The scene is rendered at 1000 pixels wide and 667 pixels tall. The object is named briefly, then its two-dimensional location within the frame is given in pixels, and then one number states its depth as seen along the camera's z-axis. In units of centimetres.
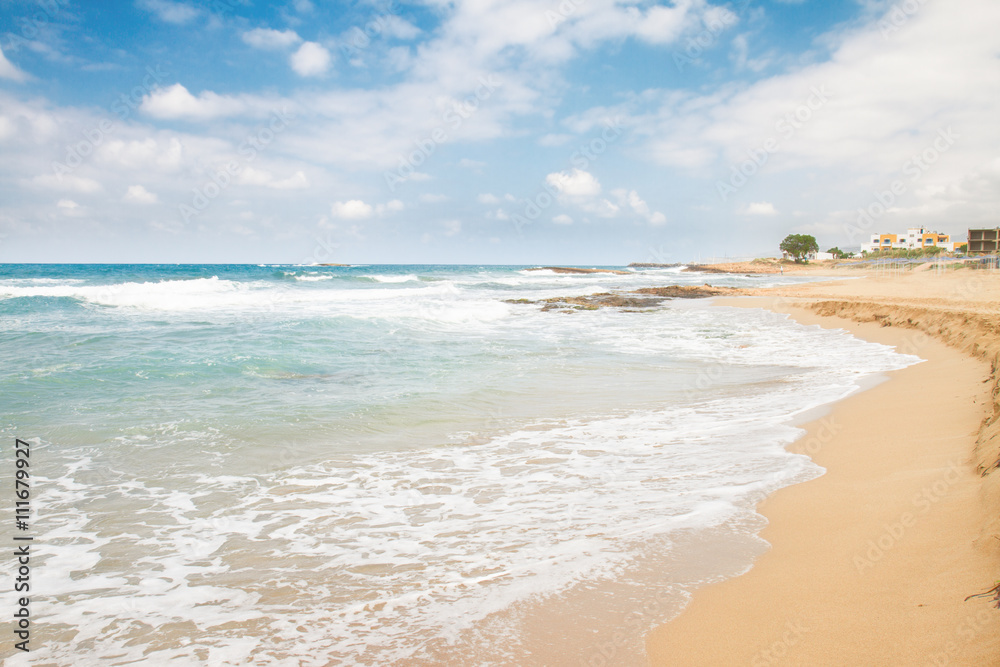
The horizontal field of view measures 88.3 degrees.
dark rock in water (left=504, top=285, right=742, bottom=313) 2650
